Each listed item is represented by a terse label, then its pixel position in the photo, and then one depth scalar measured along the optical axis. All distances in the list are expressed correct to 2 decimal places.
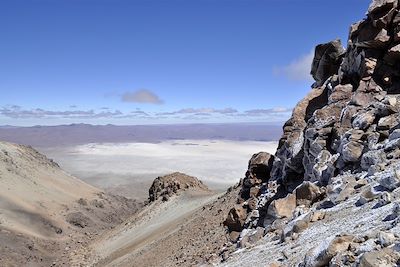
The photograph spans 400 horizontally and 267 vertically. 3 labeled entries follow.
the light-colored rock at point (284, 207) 16.19
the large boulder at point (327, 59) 23.03
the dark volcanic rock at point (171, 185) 53.69
